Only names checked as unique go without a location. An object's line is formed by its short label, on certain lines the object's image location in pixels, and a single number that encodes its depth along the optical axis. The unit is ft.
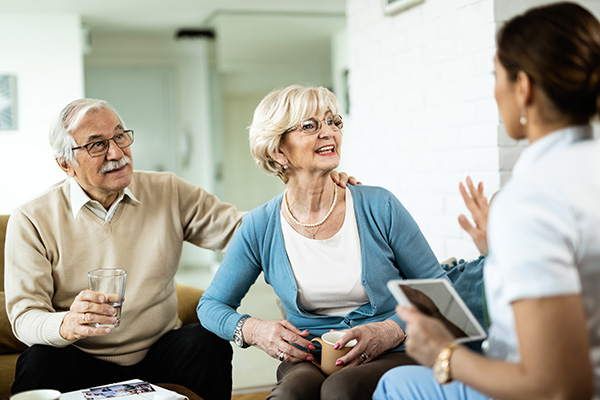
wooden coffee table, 5.93
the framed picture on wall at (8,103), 18.02
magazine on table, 5.05
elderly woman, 5.87
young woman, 2.83
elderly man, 6.48
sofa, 7.61
